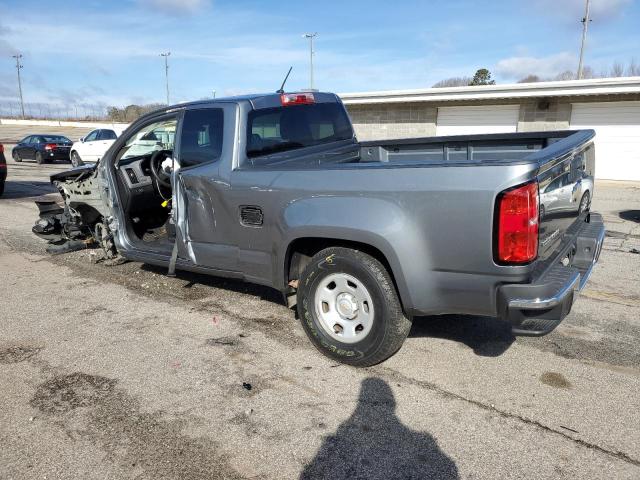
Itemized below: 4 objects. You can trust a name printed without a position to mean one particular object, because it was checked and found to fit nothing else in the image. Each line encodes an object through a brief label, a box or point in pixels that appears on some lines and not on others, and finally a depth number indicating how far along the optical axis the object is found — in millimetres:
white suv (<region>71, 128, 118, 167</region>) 20788
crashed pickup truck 2805
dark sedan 22500
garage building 15859
